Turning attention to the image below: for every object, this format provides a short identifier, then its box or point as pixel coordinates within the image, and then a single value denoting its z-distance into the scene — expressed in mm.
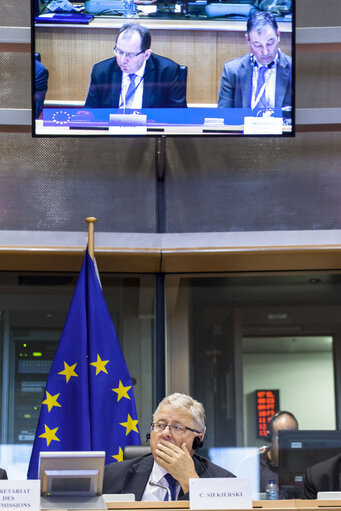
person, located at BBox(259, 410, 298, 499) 9395
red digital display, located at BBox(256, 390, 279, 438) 10199
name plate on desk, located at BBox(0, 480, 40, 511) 4492
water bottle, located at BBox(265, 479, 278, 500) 6760
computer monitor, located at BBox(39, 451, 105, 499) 4633
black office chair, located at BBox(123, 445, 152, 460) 6587
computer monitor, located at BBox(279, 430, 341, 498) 6658
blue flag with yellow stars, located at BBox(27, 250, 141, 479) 8836
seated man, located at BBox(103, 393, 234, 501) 6015
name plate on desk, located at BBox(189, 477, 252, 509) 4569
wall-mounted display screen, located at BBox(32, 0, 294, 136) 9485
